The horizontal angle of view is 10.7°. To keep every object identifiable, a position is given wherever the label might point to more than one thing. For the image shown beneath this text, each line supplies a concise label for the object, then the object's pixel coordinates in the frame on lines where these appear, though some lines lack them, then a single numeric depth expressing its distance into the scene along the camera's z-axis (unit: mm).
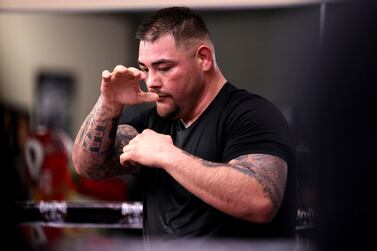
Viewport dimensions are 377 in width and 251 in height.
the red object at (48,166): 5651
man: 4501
